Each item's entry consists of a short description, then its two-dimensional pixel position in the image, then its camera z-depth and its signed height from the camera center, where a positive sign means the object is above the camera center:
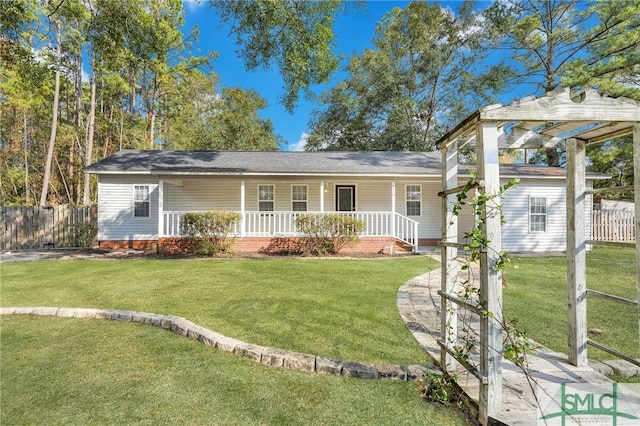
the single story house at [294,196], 11.18 +0.84
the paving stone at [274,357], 2.82 -1.35
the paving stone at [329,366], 2.66 -1.35
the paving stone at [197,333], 3.41 -1.35
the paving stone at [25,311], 4.43 -1.40
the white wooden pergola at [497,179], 2.00 +0.29
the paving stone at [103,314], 4.21 -1.38
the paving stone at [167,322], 3.77 -1.35
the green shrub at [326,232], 10.42 -0.56
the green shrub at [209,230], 10.04 -0.47
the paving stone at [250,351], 2.93 -1.34
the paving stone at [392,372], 2.58 -1.36
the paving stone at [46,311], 4.38 -1.39
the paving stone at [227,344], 3.11 -1.34
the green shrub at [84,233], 12.33 -0.69
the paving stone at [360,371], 2.59 -1.36
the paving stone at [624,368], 2.58 -1.35
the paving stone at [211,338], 3.25 -1.34
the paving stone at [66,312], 4.32 -1.39
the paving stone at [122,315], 4.10 -1.36
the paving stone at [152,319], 3.88 -1.35
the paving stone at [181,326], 3.59 -1.34
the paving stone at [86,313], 4.27 -1.38
